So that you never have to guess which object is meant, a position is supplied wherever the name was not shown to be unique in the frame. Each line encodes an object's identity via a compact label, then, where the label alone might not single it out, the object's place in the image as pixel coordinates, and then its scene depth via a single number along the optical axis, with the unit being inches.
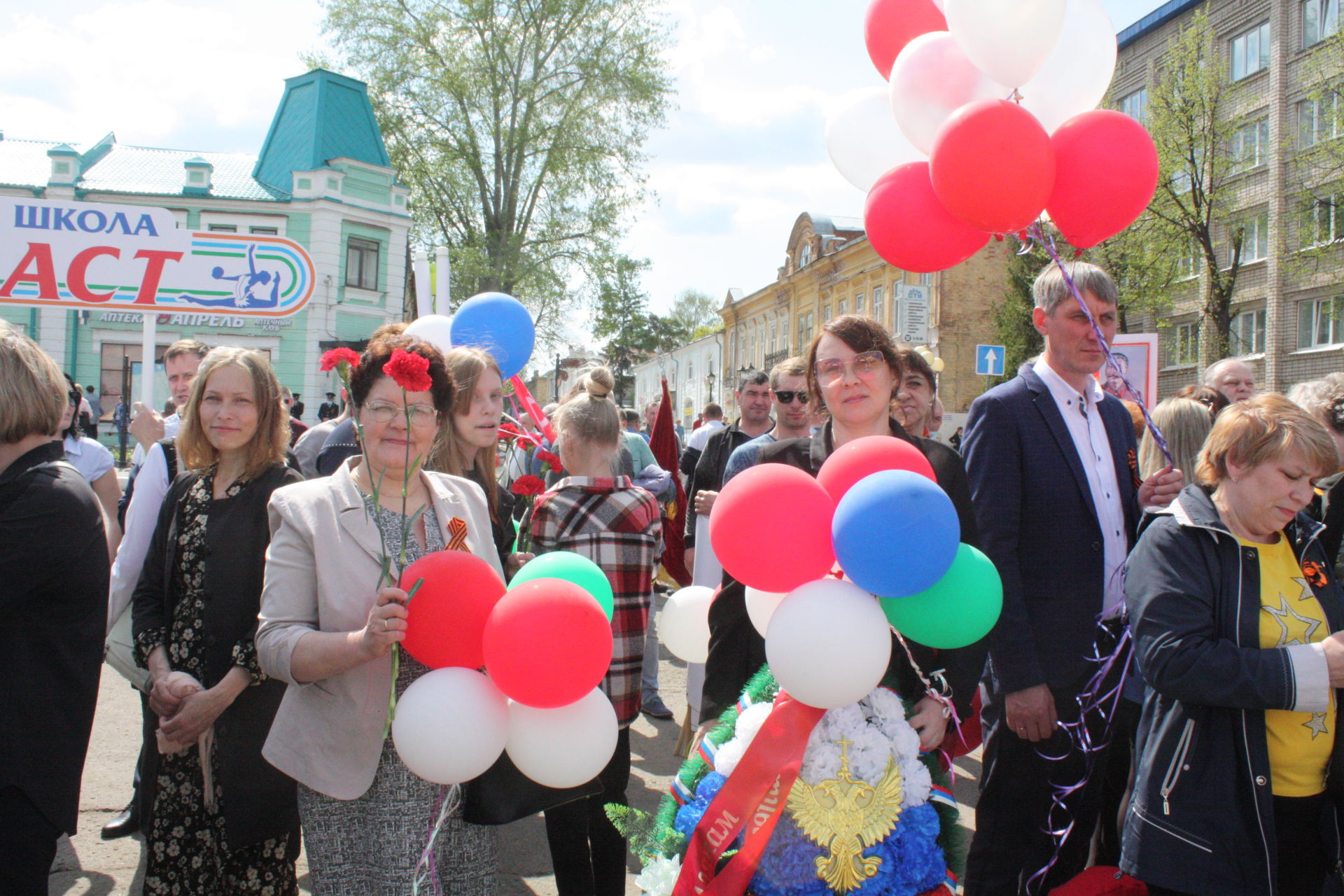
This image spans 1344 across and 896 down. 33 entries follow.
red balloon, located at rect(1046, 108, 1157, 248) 91.8
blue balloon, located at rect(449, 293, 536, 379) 153.2
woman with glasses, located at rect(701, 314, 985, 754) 89.4
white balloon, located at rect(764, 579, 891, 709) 69.3
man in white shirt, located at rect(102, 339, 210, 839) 120.7
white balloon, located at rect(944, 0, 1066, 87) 89.7
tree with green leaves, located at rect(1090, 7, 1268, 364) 740.0
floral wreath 70.7
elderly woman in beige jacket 82.5
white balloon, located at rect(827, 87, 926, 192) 109.2
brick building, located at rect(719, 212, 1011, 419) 1179.9
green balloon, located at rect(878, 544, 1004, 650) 71.5
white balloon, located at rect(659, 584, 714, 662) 102.3
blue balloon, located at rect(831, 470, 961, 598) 67.4
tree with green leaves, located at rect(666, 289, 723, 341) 2719.0
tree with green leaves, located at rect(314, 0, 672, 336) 911.7
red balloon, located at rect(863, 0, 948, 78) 106.7
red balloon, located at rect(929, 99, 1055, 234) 86.6
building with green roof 873.5
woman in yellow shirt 80.3
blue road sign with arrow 345.1
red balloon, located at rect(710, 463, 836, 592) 72.9
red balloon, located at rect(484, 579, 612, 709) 72.7
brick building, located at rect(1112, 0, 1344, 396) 829.2
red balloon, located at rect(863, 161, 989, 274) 95.8
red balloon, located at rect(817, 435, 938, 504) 75.5
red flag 202.5
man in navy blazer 103.3
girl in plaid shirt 115.6
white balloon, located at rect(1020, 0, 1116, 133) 99.3
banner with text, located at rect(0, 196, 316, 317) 274.4
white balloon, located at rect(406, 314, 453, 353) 160.1
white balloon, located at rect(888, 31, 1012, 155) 96.3
